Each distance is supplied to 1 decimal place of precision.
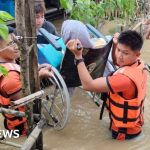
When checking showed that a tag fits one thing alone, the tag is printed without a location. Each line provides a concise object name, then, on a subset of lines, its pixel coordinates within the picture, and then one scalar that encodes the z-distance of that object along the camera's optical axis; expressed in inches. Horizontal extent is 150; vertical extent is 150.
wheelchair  133.3
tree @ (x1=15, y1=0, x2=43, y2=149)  104.3
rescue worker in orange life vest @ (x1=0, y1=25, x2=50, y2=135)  128.0
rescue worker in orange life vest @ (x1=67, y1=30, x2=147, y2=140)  129.3
